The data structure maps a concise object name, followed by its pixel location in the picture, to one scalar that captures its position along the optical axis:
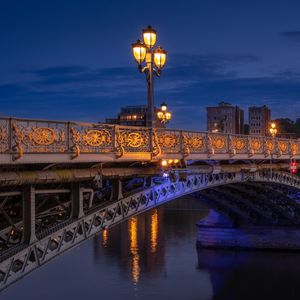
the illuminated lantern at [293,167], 28.48
